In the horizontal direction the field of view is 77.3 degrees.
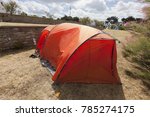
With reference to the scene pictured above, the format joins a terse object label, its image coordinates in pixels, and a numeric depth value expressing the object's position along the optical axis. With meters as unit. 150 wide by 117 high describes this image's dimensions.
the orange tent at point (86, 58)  2.29
